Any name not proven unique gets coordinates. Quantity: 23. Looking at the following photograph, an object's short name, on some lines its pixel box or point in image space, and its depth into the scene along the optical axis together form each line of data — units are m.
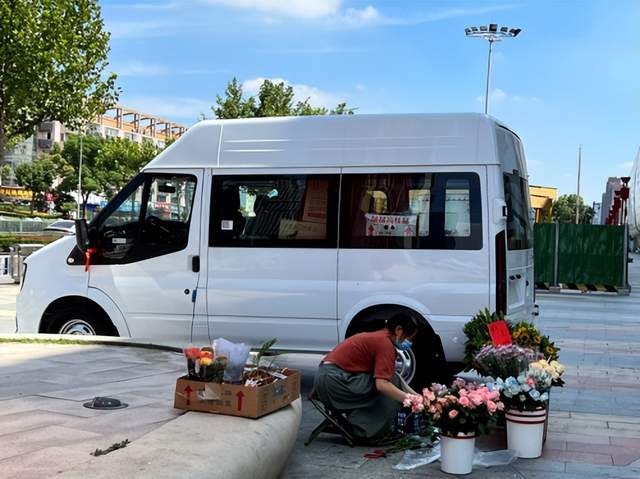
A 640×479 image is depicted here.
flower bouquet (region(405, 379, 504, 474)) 5.41
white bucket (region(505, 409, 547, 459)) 5.88
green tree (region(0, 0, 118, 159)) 23.81
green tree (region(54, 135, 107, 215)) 84.38
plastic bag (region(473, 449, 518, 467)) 5.70
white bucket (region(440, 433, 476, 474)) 5.43
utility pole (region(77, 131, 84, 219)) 77.50
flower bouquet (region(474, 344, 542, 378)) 6.18
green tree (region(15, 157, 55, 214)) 85.75
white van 7.58
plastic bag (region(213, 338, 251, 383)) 5.10
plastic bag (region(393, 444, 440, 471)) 5.63
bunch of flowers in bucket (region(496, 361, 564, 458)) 5.86
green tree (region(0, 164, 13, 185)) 88.19
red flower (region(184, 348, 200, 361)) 5.22
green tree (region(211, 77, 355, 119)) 36.66
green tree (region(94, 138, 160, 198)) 74.12
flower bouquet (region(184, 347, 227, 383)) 5.15
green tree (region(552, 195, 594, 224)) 136.12
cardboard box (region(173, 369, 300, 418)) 4.91
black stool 6.17
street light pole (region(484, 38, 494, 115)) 45.42
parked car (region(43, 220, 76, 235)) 38.56
